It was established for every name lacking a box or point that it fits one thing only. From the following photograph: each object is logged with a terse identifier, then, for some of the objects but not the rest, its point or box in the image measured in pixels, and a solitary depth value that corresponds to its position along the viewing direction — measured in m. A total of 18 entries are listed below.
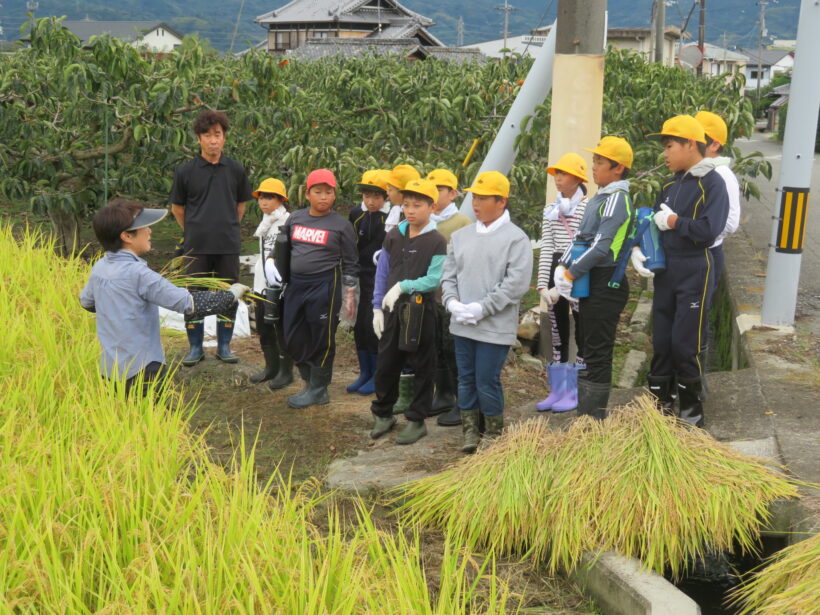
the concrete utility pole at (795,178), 6.72
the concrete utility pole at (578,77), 6.61
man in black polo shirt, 6.69
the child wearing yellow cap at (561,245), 5.62
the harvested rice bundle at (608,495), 3.96
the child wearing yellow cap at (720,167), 5.26
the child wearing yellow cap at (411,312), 5.34
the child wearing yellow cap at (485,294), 5.03
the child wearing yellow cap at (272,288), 6.26
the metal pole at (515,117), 7.12
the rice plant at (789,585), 3.28
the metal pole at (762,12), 73.45
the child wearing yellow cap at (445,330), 5.81
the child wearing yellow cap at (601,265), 5.11
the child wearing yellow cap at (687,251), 5.14
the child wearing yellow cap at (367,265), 6.41
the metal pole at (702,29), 45.11
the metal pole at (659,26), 27.74
